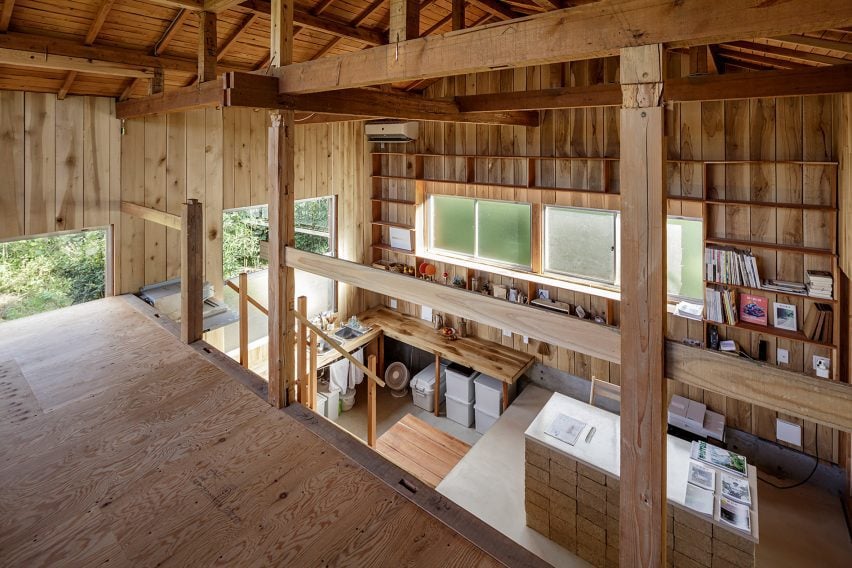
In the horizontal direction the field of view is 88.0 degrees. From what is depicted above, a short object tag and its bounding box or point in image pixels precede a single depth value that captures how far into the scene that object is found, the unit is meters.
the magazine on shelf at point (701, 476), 3.03
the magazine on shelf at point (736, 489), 2.88
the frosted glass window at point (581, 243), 5.56
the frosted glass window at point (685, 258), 4.87
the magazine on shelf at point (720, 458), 3.14
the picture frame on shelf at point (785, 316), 4.35
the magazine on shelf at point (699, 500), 2.82
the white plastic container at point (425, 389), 7.05
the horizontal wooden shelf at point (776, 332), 4.22
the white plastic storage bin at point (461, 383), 6.62
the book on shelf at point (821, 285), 4.06
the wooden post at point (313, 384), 3.87
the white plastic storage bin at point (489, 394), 6.27
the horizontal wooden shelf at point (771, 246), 4.09
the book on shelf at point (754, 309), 4.49
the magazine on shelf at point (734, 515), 2.69
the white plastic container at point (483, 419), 6.38
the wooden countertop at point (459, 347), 6.13
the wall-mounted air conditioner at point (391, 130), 6.64
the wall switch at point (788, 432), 4.57
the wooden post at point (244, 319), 3.53
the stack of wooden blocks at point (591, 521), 2.78
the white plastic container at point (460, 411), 6.68
